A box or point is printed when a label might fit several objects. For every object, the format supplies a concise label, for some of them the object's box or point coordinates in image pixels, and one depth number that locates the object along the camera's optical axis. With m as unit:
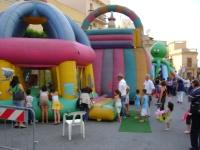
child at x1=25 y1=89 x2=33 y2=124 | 7.07
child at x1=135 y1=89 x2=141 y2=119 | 8.49
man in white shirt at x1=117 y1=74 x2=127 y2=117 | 8.14
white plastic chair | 5.75
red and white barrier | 4.67
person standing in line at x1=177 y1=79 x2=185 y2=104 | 11.83
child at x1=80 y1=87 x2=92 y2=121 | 7.50
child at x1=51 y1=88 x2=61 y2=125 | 7.24
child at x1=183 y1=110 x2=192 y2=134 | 5.94
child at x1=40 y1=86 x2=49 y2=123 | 7.23
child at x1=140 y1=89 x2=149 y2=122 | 7.75
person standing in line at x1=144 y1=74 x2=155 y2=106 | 8.73
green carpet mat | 6.71
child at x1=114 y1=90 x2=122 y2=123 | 7.65
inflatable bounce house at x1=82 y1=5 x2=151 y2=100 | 10.69
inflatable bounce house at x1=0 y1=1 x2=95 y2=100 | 7.35
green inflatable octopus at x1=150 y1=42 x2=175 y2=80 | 17.38
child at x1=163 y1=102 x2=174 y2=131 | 6.53
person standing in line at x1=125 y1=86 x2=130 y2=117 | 8.40
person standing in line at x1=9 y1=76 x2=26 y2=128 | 6.76
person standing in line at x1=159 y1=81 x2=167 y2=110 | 7.52
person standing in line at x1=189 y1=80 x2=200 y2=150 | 4.99
